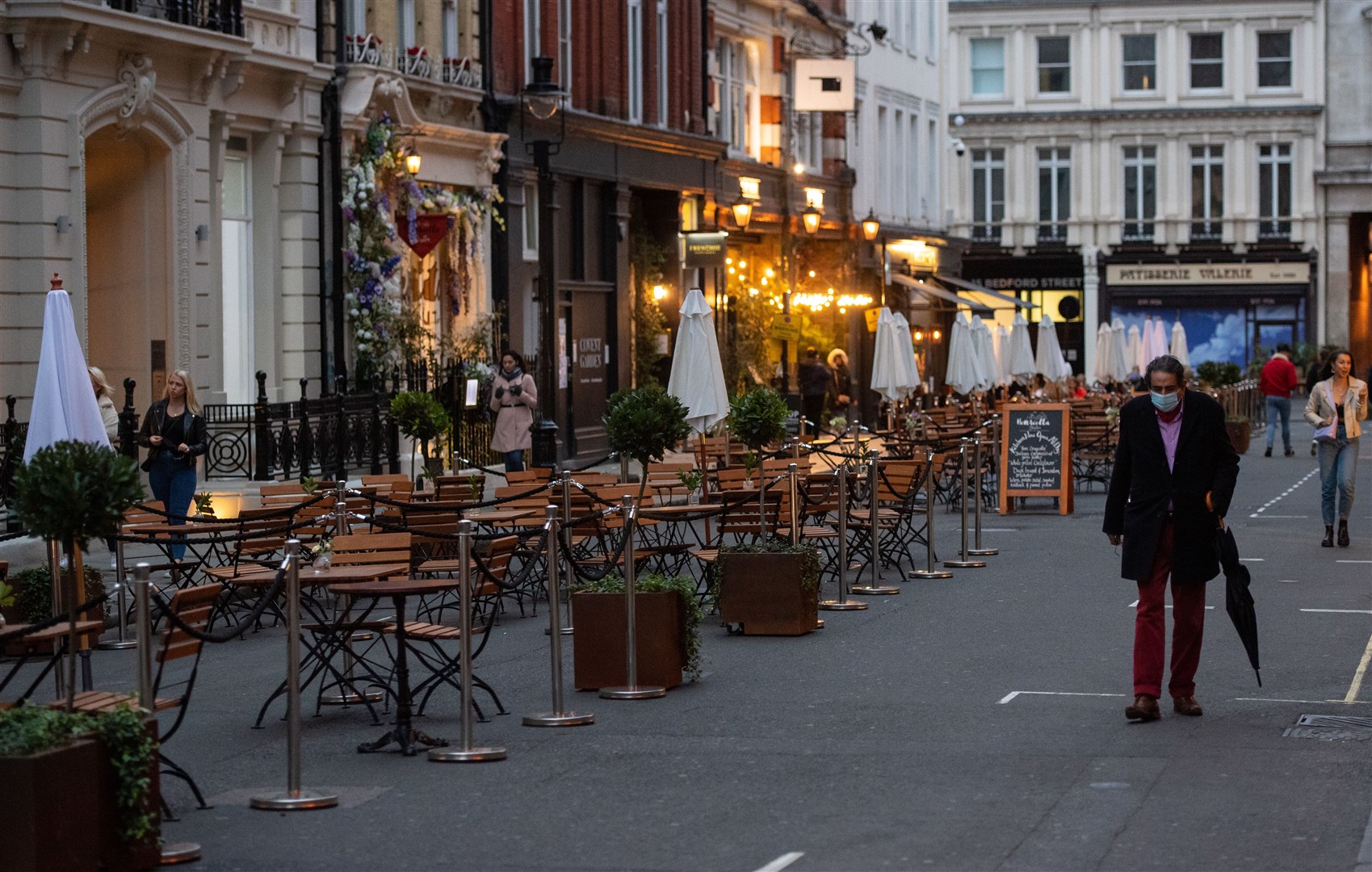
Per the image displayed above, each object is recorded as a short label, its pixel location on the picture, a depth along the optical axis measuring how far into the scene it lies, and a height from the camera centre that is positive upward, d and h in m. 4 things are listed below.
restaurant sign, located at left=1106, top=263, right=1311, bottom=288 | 67.94 +3.14
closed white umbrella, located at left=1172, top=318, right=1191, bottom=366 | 45.59 +0.67
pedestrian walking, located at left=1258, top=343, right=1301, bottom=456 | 35.06 -0.25
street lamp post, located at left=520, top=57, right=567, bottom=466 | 26.70 +1.76
